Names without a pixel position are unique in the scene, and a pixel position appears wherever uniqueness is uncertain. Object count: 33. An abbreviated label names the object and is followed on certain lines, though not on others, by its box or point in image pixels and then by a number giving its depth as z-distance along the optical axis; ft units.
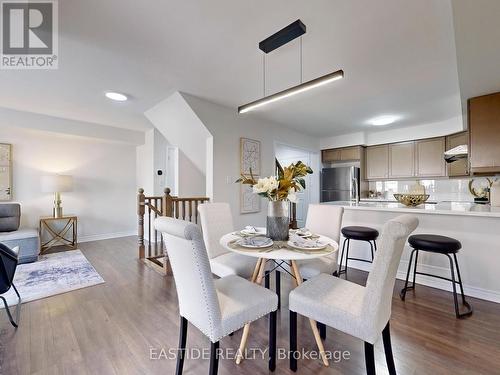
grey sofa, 11.30
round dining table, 4.80
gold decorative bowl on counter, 9.52
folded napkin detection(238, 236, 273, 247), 5.38
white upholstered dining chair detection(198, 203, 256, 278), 6.72
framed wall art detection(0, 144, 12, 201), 13.17
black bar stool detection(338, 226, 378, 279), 8.74
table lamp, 13.57
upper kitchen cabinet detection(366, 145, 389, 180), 17.03
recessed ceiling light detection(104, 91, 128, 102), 10.45
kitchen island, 7.91
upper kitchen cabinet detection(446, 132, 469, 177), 13.39
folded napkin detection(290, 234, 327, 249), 5.22
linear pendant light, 6.45
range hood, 9.89
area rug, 8.45
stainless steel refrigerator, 17.26
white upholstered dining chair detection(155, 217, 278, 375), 3.88
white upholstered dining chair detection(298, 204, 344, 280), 6.38
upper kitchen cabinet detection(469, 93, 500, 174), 8.77
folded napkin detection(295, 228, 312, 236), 6.50
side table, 14.14
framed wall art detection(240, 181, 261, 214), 13.09
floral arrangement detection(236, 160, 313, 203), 5.88
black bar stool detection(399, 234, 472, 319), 7.04
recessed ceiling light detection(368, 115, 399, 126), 13.92
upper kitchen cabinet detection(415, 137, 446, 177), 14.67
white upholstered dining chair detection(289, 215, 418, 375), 3.81
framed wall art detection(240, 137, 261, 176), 13.00
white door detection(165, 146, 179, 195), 16.97
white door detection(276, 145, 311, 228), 20.44
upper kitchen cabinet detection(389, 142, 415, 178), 15.88
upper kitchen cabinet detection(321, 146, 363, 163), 17.85
